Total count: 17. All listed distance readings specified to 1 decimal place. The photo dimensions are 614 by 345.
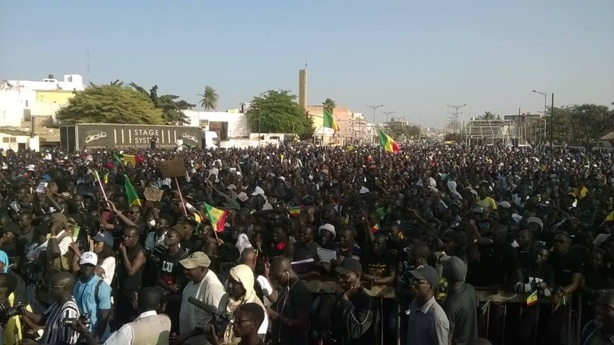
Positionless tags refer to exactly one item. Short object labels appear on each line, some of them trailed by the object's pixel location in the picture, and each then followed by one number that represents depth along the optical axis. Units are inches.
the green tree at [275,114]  2942.9
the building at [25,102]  2335.1
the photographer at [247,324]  138.1
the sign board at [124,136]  1592.0
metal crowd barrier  218.2
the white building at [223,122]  2901.1
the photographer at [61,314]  164.7
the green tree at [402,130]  5851.4
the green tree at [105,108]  2159.2
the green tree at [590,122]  2615.7
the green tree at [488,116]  5688.0
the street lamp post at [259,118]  2928.2
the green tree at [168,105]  2490.9
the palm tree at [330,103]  4455.7
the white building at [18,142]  1595.7
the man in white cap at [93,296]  186.6
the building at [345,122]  4303.6
